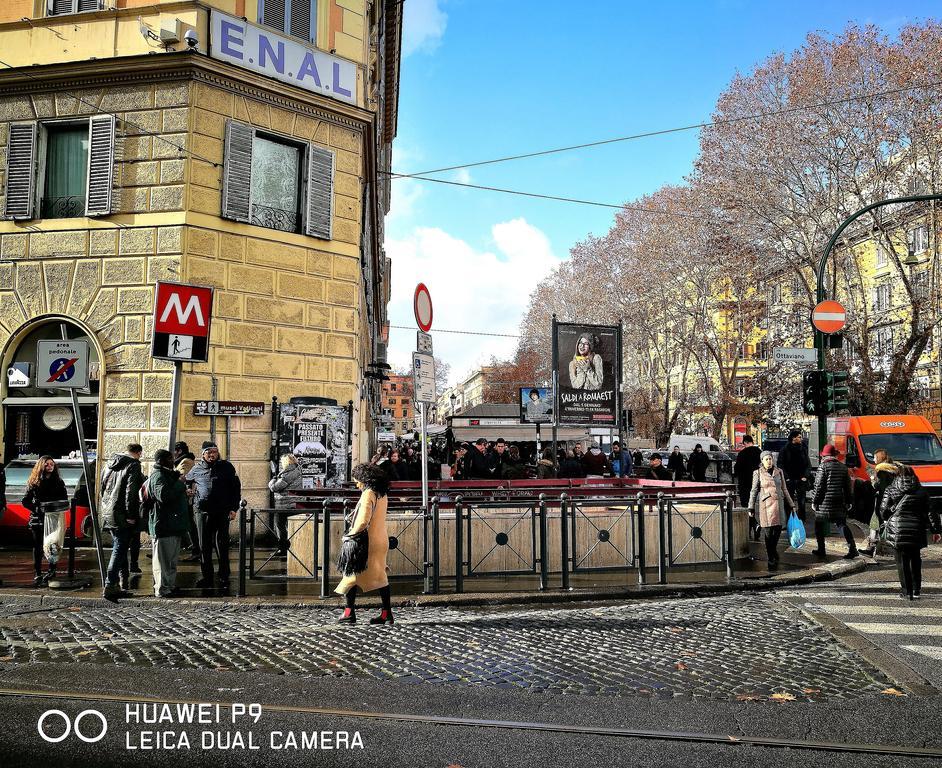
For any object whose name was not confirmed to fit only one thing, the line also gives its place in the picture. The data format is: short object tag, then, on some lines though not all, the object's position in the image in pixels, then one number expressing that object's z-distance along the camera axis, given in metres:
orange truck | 19.25
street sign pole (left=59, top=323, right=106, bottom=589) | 9.57
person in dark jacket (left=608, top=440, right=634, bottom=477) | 19.58
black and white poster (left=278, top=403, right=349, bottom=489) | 15.45
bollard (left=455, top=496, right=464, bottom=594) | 10.15
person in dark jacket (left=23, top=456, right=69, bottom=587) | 10.55
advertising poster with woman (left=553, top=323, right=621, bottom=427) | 16.91
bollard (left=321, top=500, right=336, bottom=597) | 9.80
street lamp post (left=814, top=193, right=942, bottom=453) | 16.53
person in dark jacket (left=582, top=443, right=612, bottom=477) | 19.83
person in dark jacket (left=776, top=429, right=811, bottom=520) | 16.34
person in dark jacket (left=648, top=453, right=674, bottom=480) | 19.98
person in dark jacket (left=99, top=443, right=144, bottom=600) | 9.68
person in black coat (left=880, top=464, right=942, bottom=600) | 9.58
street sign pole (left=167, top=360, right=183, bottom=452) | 9.28
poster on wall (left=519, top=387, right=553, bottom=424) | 24.44
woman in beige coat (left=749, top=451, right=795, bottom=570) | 12.51
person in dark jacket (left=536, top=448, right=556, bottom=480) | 19.37
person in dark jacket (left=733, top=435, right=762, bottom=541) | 16.69
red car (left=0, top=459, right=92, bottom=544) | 13.40
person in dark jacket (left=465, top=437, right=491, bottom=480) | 20.19
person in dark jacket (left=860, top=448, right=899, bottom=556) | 10.61
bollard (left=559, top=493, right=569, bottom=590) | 10.29
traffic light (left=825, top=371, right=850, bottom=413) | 16.81
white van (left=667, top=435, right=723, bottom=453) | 40.41
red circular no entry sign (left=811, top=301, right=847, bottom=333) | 17.05
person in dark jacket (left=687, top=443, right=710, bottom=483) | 23.89
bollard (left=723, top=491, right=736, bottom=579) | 11.13
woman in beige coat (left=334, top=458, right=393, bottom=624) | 8.01
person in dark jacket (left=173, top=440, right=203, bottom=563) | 12.15
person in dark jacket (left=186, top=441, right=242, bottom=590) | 10.45
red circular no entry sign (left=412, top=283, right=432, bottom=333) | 10.43
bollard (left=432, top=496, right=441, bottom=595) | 9.92
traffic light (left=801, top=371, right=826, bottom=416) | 16.81
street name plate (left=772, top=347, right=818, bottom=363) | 17.84
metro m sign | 9.77
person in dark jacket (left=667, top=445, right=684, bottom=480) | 25.33
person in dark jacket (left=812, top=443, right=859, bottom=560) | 12.88
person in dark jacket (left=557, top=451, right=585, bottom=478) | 18.38
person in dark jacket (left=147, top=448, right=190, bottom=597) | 9.70
